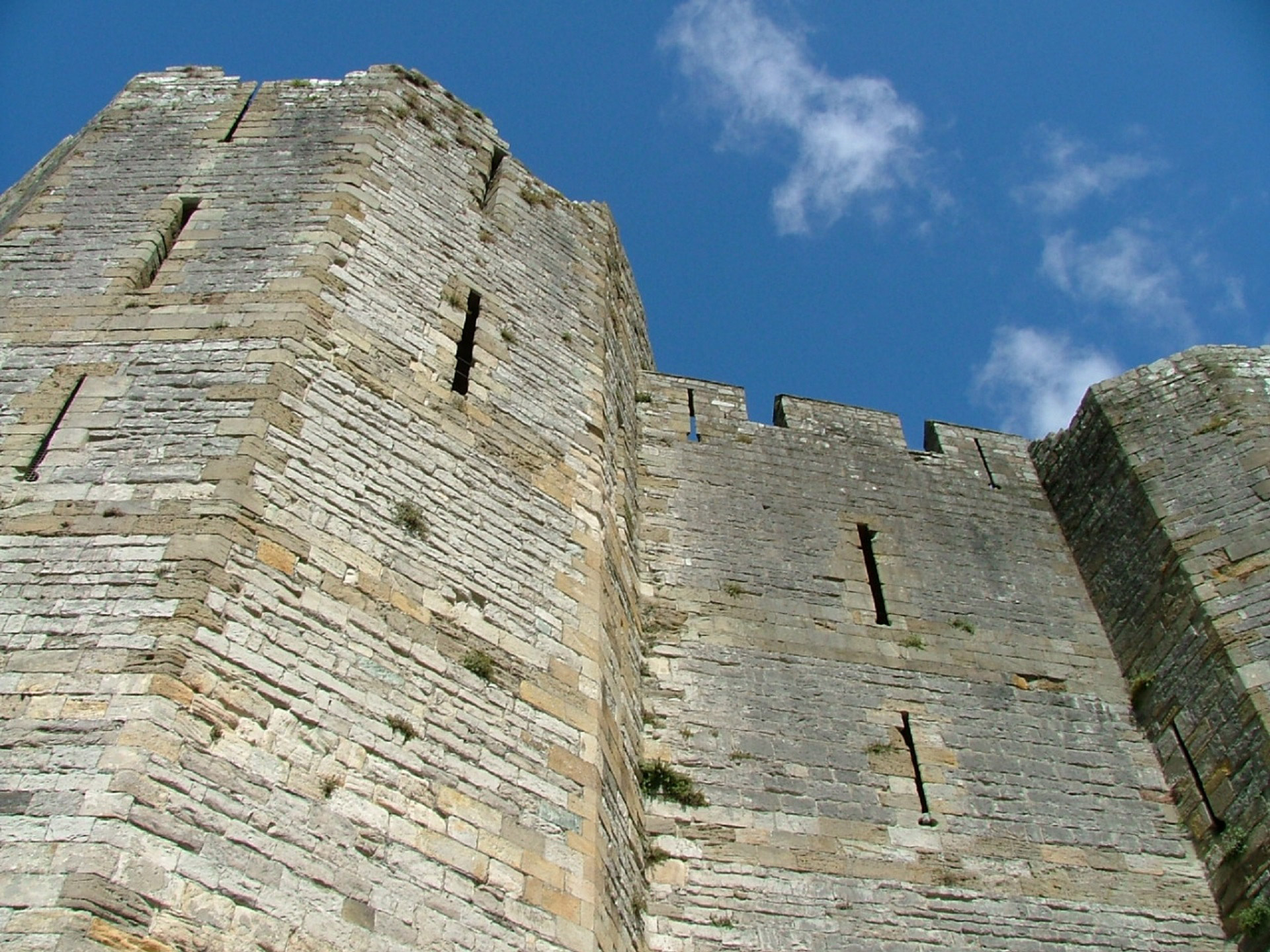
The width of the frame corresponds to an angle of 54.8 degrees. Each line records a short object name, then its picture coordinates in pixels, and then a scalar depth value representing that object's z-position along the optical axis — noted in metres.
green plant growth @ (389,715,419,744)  5.31
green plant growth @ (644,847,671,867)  6.68
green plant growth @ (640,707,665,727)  7.48
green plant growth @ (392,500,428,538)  6.24
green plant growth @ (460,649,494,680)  5.88
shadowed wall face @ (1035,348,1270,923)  7.25
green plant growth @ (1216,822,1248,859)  7.01
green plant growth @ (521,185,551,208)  9.85
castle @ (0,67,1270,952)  4.71
